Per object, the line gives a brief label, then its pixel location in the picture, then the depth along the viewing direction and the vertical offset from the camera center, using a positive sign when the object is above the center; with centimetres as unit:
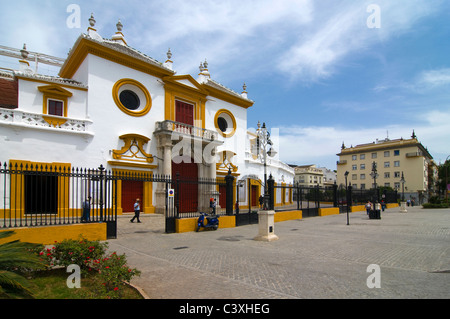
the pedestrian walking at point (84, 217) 1005 -150
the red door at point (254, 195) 3019 -217
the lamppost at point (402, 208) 2763 -342
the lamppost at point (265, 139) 1298 +170
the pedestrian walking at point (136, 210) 1546 -186
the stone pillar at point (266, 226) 1045 -191
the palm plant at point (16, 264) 400 -141
